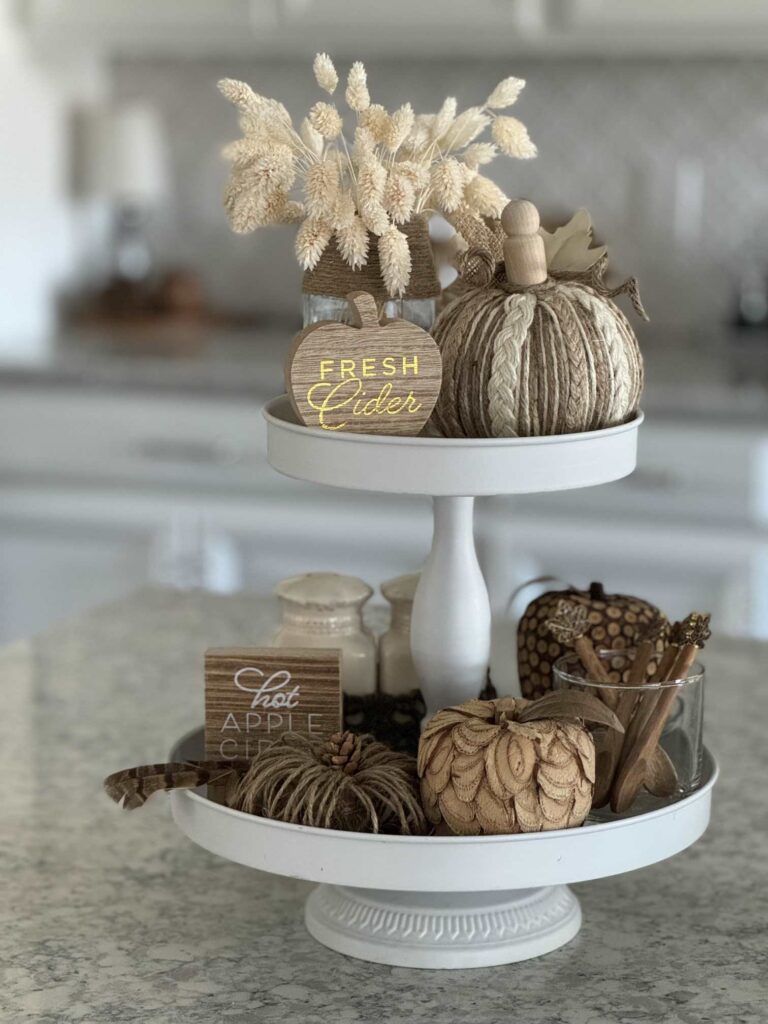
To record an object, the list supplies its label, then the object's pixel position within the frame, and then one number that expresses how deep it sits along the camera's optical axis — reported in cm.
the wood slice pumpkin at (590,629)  100
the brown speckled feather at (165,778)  88
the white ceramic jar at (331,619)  101
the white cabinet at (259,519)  254
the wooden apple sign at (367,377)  87
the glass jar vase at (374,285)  94
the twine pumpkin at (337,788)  86
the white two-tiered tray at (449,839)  84
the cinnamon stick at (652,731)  90
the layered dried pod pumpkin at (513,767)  83
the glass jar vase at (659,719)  90
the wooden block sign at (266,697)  93
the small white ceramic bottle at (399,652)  104
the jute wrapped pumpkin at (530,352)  86
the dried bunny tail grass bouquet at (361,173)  89
